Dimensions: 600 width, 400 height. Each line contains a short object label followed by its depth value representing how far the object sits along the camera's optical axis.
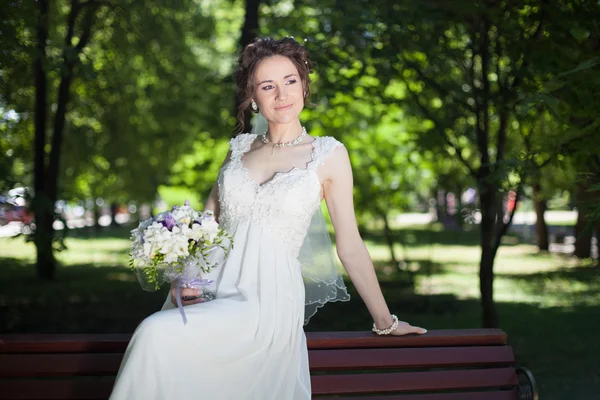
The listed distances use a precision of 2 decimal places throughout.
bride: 3.10
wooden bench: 3.58
